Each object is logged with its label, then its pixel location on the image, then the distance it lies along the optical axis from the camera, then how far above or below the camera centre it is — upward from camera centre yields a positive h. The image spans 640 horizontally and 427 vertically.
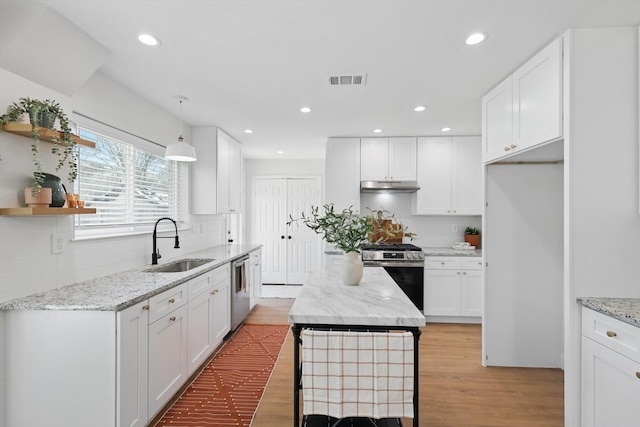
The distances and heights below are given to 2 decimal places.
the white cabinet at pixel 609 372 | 1.51 -0.82
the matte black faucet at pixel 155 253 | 3.00 -0.39
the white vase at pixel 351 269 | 2.10 -0.37
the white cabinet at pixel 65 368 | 1.66 -0.82
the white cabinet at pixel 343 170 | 4.54 +0.64
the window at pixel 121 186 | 2.43 +0.25
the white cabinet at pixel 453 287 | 3.98 -0.92
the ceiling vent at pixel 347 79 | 2.48 +1.10
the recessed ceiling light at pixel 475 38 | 1.92 +1.10
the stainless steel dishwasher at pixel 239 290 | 3.56 -0.92
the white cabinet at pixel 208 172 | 3.95 +0.53
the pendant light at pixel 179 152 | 2.83 +0.56
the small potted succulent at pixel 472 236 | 4.44 -0.30
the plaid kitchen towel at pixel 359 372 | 1.44 -0.73
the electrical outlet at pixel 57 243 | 2.02 -0.19
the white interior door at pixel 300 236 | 6.04 -0.42
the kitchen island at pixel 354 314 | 1.52 -0.50
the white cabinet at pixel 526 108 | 1.95 +0.78
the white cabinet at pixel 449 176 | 4.38 +0.55
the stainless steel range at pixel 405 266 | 3.97 -0.65
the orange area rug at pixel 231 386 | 2.15 -1.40
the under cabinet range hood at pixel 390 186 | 4.36 +0.40
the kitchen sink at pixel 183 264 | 3.14 -0.53
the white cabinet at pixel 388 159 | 4.48 +0.80
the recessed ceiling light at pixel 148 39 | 1.92 +1.09
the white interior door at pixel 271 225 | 6.09 -0.21
